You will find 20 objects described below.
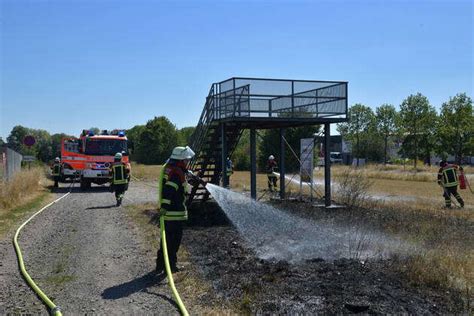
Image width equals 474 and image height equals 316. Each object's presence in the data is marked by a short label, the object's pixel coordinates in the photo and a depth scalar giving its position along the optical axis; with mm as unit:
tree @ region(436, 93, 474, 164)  50062
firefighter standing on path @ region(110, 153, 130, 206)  16969
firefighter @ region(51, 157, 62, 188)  26969
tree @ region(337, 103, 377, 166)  76062
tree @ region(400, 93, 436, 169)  58469
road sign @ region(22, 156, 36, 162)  35503
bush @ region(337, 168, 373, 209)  16234
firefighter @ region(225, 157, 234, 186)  21773
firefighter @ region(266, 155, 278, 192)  23581
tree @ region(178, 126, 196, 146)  79562
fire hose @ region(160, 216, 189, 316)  5670
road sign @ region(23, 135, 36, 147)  25938
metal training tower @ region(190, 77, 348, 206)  14445
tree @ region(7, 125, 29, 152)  108594
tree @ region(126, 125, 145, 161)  81125
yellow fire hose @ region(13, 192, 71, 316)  5662
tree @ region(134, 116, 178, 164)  78062
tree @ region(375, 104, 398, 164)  73250
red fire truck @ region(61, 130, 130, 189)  24469
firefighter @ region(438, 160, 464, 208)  17734
